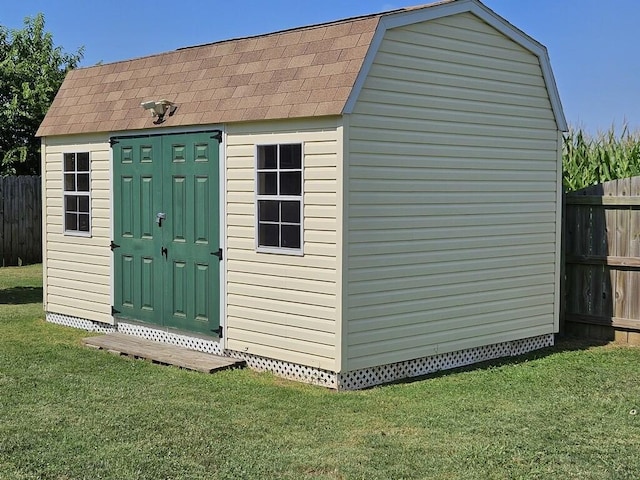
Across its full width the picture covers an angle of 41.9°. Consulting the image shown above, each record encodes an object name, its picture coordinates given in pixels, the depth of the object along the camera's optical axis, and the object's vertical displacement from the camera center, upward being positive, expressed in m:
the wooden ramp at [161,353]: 7.96 -1.55
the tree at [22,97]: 21.16 +2.69
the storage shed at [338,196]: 7.29 +0.06
